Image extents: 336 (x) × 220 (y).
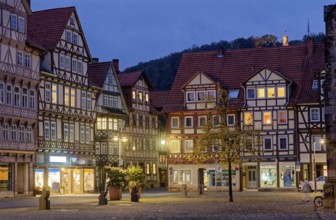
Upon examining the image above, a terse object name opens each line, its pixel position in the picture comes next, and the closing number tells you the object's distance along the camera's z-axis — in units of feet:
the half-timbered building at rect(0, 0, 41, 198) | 200.23
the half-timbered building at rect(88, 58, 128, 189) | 266.77
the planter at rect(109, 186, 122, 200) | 162.40
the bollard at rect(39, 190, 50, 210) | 124.57
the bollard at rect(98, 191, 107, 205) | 142.72
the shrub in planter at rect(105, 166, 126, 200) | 162.61
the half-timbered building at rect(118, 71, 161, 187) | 295.69
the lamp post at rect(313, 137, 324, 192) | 242.47
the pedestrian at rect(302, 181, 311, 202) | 148.56
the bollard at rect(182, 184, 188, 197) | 196.32
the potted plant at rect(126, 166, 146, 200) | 165.27
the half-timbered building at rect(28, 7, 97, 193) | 224.53
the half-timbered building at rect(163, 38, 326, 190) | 260.01
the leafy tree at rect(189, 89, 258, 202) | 163.84
